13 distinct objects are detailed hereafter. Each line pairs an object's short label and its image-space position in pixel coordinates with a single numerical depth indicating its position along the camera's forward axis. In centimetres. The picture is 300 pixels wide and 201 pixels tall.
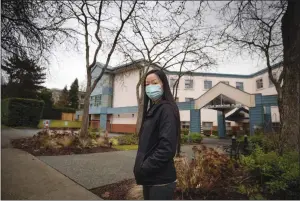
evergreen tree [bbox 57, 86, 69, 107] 6067
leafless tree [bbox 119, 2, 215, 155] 1446
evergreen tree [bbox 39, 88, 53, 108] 4562
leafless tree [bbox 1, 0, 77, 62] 480
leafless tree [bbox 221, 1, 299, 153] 569
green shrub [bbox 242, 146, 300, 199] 395
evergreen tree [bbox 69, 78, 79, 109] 6025
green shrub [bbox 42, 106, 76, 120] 4684
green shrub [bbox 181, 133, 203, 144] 1858
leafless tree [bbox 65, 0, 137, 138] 1217
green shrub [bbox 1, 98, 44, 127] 2550
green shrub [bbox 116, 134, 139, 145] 1598
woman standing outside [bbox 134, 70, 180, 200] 186
